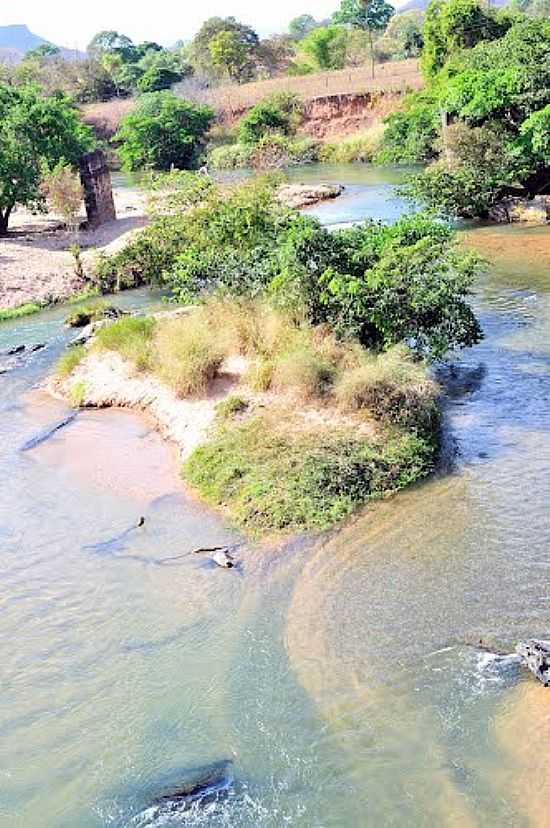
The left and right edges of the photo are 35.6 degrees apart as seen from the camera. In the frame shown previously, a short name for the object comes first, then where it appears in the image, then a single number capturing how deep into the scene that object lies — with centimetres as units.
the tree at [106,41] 14481
